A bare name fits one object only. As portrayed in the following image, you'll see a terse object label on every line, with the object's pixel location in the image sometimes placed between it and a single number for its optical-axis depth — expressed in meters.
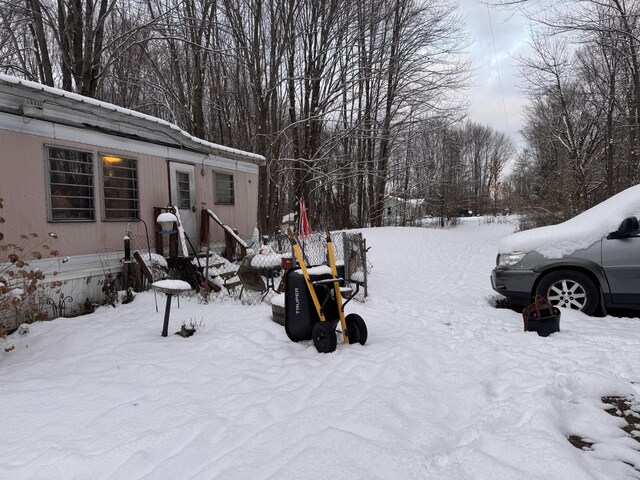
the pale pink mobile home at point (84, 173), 5.52
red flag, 7.36
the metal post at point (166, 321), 4.38
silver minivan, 4.59
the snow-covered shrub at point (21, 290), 3.81
